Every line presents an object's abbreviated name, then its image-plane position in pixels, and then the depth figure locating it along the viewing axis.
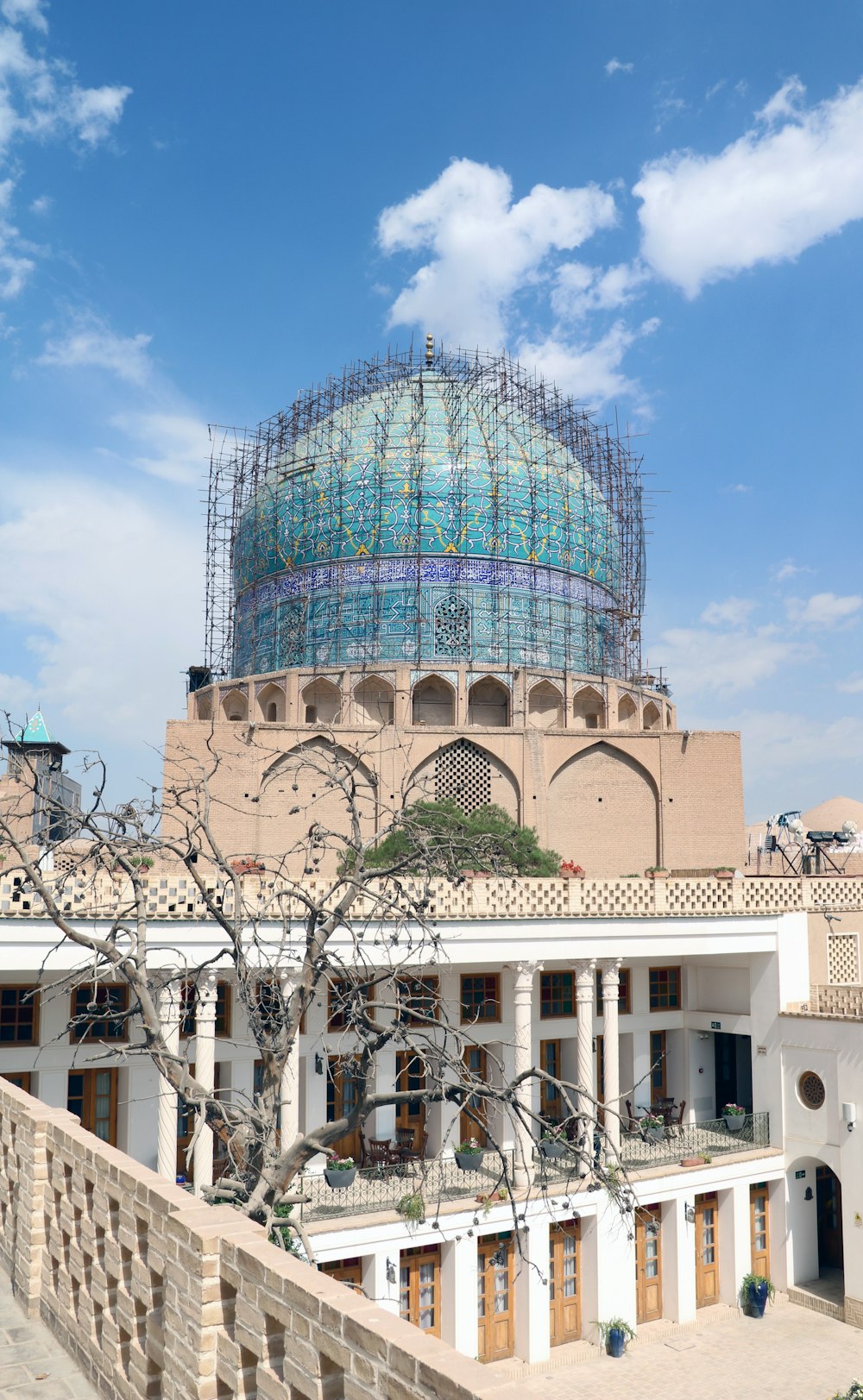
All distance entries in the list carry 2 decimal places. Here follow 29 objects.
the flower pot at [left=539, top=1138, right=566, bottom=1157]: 19.52
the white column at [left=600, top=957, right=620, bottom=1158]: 19.95
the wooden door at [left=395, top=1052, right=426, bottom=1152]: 19.98
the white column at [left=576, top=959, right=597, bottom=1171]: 19.41
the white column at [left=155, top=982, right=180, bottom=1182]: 15.63
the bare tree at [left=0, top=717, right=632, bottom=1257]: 8.82
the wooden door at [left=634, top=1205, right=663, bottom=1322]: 19.33
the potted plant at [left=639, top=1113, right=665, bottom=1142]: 20.22
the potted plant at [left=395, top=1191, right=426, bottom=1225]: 16.61
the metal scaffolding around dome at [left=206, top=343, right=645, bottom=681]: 36.44
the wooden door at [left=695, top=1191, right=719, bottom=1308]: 19.91
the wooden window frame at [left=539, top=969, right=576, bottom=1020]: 21.56
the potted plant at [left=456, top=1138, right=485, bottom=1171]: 18.91
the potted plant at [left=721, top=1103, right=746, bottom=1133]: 20.78
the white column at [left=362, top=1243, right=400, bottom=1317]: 16.50
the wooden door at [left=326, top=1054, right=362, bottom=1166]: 19.30
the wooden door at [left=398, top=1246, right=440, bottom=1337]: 17.02
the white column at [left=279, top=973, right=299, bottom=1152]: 16.48
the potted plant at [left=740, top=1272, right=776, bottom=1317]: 19.53
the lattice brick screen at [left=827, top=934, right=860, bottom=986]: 21.97
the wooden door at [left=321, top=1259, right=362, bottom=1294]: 16.72
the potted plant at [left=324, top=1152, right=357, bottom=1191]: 17.34
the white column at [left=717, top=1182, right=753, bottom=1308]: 19.89
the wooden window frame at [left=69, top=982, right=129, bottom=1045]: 17.59
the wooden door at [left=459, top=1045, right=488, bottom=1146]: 20.38
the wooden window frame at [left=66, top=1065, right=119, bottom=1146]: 17.52
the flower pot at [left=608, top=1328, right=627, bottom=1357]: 18.00
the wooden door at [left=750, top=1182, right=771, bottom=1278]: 20.36
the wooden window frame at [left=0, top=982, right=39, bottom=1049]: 17.14
